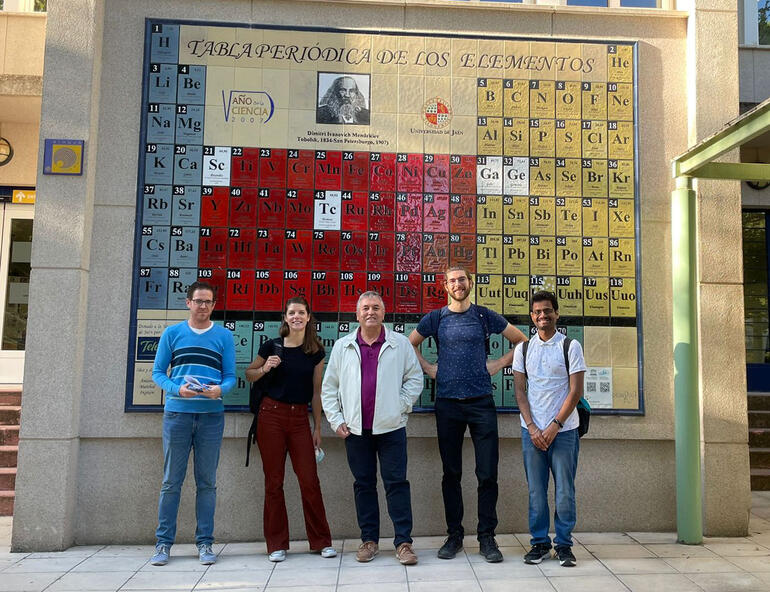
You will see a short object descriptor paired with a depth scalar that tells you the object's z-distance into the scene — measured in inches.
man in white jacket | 166.9
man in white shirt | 163.0
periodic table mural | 194.4
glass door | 280.5
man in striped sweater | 168.2
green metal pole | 182.9
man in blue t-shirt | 169.2
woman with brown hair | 170.9
